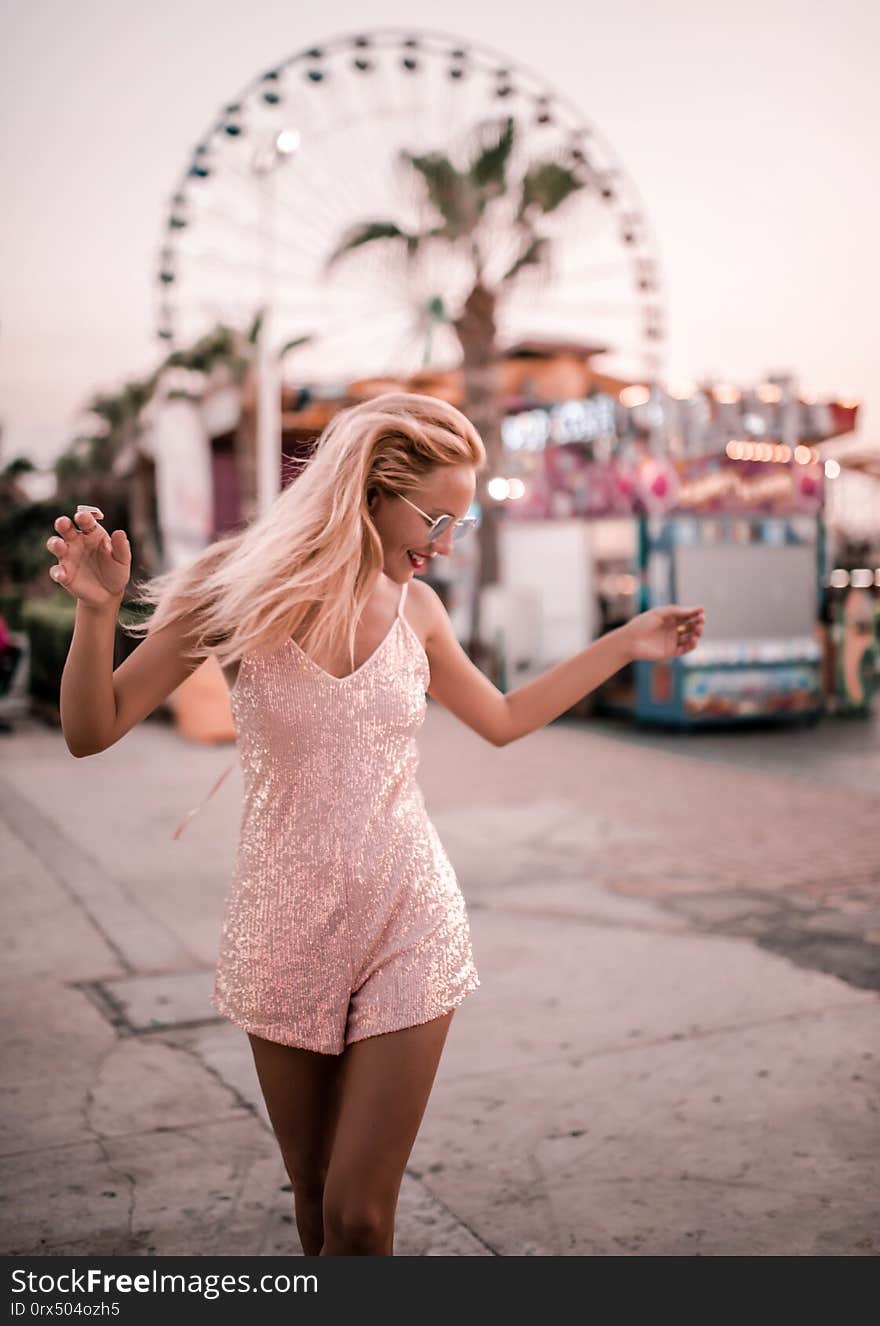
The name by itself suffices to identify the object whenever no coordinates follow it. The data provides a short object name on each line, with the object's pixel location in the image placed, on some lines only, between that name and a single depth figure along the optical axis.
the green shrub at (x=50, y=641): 14.05
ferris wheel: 16.19
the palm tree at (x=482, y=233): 16.83
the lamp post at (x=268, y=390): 11.27
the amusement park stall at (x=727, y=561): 13.43
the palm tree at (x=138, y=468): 24.31
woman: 1.95
